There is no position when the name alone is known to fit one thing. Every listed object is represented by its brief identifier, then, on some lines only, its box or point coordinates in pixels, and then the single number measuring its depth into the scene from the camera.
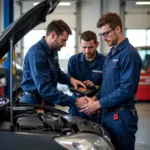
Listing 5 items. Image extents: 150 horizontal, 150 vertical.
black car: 1.79
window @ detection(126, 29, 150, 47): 11.74
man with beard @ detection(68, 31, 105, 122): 3.38
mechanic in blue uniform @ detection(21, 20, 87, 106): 2.76
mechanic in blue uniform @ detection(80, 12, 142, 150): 2.54
